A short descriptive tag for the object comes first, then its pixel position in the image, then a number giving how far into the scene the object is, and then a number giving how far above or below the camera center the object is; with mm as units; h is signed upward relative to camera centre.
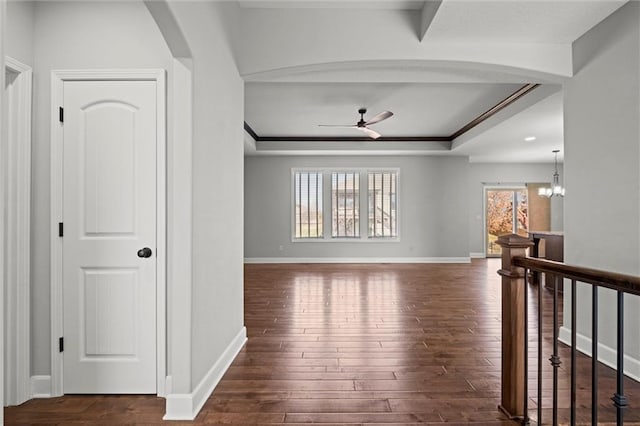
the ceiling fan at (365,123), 5161 +1396
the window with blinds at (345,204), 8484 +247
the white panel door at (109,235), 2242 -135
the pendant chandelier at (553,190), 8047 +584
